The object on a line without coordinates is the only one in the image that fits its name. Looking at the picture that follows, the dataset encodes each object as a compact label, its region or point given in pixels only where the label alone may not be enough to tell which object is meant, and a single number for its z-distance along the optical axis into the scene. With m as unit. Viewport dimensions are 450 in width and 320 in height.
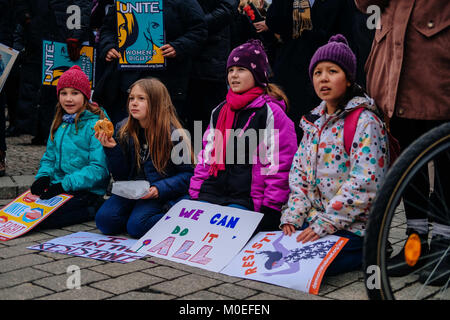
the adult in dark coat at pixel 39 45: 6.18
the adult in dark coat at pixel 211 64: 5.04
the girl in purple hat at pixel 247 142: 3.64
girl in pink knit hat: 4.19
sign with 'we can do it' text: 3.28
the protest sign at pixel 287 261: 2.83
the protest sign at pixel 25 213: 3.85
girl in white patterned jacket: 3.01
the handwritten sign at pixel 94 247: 3.34
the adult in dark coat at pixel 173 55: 4.62
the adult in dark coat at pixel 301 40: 3.98
